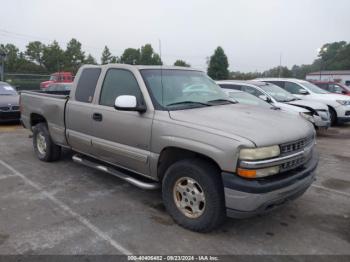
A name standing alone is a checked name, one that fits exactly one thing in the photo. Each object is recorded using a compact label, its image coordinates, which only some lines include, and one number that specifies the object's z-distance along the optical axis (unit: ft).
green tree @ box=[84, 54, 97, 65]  213.01
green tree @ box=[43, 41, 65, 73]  194.29
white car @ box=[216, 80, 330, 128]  31.42
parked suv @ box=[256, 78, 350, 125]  40.63
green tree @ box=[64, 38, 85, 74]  201.29
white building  182.05
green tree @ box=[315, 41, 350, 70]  274.36
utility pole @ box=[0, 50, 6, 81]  76.09
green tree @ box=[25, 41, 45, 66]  205.16
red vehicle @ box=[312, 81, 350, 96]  57.12
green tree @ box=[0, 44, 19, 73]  177.78
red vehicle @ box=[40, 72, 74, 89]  88.96
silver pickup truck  10.92
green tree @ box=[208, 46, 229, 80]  185.16
